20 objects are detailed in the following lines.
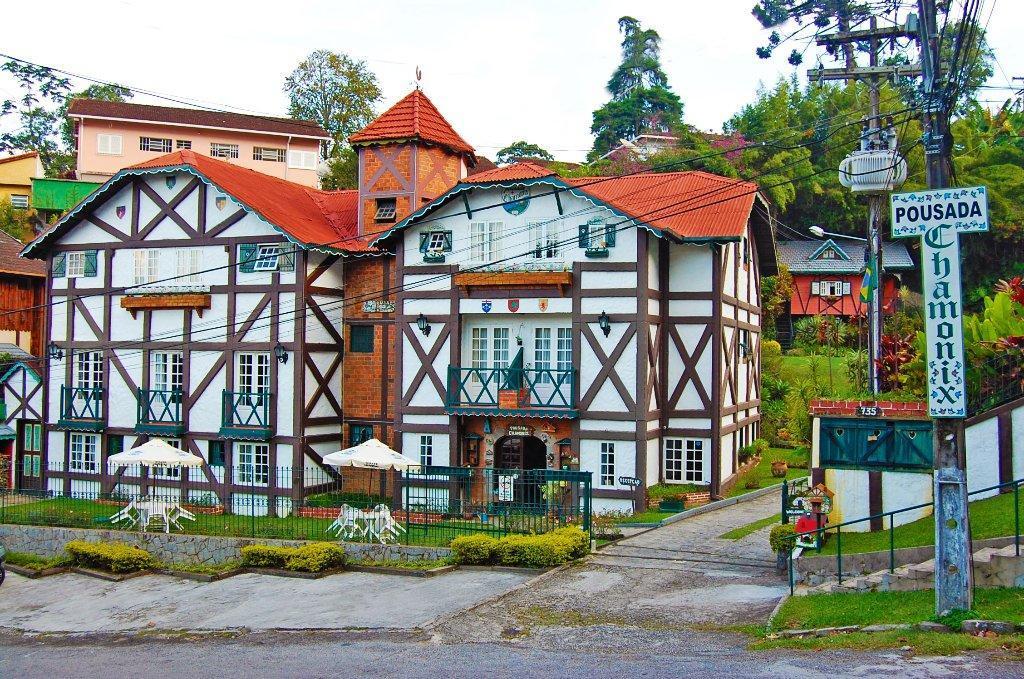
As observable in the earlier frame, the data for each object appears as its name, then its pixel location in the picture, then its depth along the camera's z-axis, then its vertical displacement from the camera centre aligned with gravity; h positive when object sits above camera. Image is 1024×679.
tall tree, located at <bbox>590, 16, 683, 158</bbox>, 72.31 +18.75
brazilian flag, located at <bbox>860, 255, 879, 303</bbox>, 20.83 +2.22
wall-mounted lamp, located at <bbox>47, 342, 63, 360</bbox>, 33.28 +1.32
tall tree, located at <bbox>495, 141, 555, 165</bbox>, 78.44 +17.63
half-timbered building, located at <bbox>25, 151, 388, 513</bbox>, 30.17 +1.92
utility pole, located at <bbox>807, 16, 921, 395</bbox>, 20.14 +4.28
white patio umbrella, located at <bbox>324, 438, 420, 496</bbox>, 25.08 -1.50
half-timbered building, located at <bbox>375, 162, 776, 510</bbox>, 27.23 +1.69
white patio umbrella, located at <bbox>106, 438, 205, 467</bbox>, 27.54 -1.60
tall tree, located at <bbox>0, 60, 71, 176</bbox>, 68.12 +17.41
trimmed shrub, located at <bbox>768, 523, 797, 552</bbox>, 17.47 -2.34
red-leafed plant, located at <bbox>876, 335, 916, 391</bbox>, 20.98 +0.63
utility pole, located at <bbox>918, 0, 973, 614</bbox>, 12.30 -0.86
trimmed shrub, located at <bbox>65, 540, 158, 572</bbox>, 22.75 -3.46
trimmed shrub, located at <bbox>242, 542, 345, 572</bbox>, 20.38 -3.12
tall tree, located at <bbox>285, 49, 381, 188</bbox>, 58.75 +16.71
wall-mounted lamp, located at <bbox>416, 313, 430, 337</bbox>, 28.95 +1.85
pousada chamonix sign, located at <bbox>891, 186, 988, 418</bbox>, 12.66 +1.37
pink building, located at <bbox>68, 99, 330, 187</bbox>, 55.91 +13.49
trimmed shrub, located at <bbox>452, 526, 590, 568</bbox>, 19.22 -2.83
